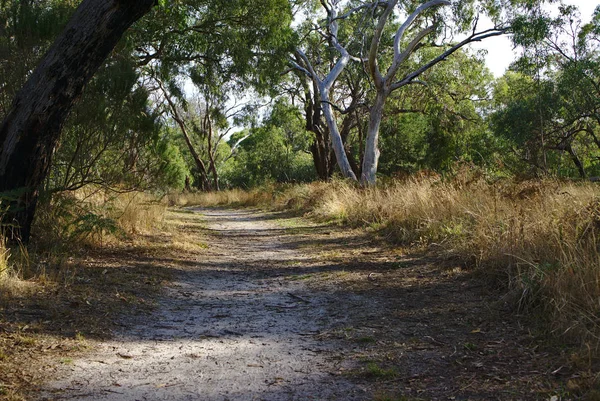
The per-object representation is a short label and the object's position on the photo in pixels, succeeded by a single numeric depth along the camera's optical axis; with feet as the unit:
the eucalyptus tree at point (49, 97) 20.11
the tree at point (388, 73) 54.19
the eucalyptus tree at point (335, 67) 66.85
